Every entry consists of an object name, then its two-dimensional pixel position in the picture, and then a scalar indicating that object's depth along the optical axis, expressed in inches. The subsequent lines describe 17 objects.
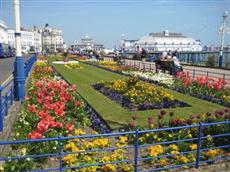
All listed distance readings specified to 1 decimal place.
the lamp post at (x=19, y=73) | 277.4
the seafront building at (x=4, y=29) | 2817.8
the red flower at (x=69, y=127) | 183.6
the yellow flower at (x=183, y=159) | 152.2
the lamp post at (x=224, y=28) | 924.3
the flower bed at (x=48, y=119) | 156.8
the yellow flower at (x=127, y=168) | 144.9
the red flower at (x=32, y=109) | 204.5
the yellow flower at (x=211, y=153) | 161.1
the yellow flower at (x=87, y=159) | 150.4
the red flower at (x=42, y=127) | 165.7
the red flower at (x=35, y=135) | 156.2
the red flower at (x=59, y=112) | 201.4
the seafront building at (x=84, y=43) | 3789.8
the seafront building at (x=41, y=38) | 3690.4
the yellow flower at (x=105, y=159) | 148.0
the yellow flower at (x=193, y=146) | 162.0
